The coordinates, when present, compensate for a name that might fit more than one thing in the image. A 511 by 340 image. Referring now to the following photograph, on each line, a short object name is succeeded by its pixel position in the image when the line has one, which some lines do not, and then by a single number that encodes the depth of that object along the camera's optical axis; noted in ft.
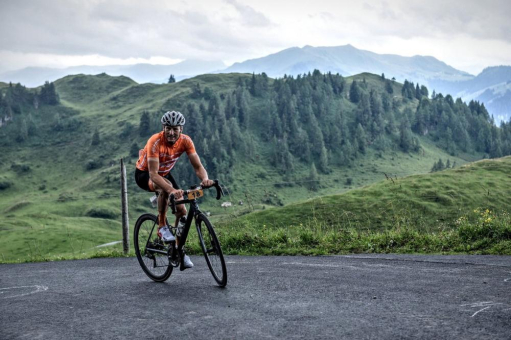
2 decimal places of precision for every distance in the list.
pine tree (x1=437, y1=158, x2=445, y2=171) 651.66
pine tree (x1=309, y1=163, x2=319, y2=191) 619.09
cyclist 29.37
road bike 28.48
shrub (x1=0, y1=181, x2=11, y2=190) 651.57
